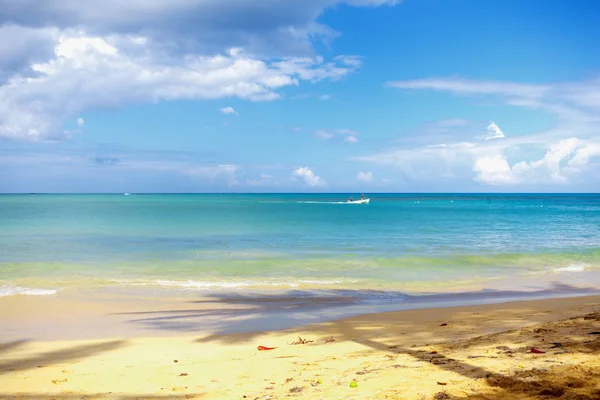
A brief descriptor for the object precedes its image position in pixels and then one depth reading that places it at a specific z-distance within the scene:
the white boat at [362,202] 112.31
